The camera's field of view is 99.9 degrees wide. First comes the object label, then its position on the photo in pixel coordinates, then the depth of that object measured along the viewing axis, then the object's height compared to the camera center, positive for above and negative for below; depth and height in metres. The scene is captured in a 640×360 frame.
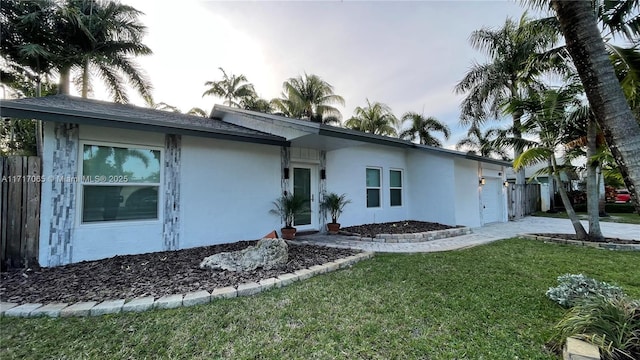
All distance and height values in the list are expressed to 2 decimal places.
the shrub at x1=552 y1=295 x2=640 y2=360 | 2.24 -1.23
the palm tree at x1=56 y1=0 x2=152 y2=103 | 11.70 +6.82
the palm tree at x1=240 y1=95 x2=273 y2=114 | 21.22 +7.19
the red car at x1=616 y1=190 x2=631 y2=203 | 20.13 -0.37
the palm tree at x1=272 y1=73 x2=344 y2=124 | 19.92 +7.20
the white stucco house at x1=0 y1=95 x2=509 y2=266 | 4.98 +0.48
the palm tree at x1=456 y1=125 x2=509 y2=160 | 19.25 +4.01
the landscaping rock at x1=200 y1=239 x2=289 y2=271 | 4.79 -1.19
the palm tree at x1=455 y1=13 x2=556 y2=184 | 13.00 +6.08
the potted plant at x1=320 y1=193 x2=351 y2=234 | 8.48 -0.42
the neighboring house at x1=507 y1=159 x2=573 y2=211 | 16.34 -0.15
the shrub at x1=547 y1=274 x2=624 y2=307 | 3.26 -1.25
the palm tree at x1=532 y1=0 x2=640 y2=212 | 2.11 +0.87
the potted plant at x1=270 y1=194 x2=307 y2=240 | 7.53 -0.44
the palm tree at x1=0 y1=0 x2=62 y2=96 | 10.52 +6.55
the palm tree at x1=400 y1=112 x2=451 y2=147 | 20.44 +5.00
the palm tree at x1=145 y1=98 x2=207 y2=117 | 19.64 +6.59
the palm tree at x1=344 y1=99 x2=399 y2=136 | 21.61 +5.97
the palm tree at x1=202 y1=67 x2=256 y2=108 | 20.59 +8.17
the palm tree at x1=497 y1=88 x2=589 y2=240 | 7.20 +1.97
